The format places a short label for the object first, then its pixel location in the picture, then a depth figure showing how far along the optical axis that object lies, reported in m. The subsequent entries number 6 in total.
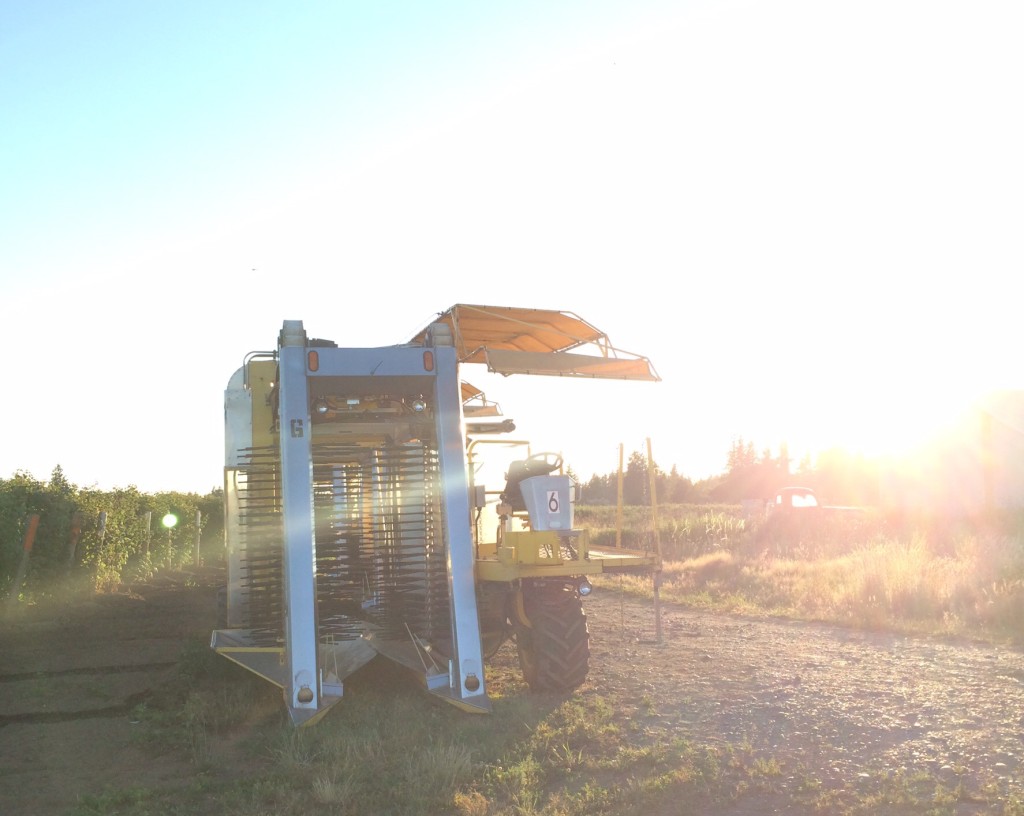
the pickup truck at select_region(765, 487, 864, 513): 31.38
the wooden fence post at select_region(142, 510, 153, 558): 23.58
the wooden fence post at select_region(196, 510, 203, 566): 28.51
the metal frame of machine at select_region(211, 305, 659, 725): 8.03
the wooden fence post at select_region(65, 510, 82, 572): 18.25
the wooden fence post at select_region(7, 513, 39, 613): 16.19
